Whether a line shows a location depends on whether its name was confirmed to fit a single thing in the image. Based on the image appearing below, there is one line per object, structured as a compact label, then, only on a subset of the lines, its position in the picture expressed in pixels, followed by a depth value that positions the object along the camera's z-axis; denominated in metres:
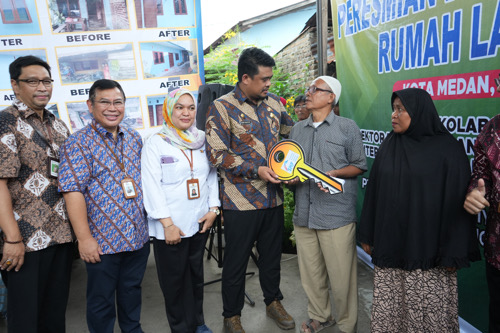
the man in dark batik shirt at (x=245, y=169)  2.26
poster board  2.98
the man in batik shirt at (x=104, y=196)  1.90
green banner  1.99
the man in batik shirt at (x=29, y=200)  1.77
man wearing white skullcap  2.20
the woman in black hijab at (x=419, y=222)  1.72
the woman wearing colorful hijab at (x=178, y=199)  2.08
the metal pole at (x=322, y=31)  3.60
